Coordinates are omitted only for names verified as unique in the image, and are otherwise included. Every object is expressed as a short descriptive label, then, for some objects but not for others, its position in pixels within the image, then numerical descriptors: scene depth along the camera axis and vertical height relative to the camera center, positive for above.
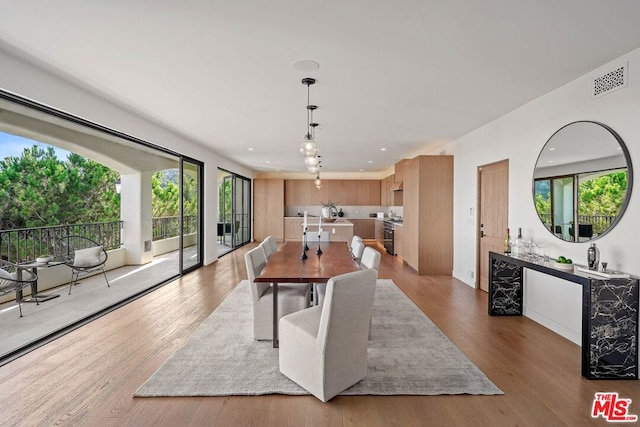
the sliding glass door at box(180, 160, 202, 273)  6.44 +0.17
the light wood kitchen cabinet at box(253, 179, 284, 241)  11.35 +0.09
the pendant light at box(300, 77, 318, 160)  3.63 +0.72
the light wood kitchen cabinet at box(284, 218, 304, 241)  11.23 -0.65
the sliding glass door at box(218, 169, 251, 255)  8.67 +0.01
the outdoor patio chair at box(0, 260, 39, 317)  3.69 -0.86
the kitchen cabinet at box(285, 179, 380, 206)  11.58 +0.70
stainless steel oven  8.69 -0.73
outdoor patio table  4.27 -1.02
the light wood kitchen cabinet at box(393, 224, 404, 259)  7.40 -0.71
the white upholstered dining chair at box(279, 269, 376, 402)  2.09 -0.89
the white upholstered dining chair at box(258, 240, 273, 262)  4.24 -0.52
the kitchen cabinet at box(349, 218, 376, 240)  11.48 -0.62
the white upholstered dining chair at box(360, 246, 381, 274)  3.07 -0.49
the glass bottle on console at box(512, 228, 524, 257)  3.68 -0.40
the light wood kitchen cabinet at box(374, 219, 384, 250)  10.58 -0.73
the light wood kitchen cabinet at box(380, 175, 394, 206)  9.87 +0.65
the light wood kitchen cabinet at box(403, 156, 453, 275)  6.05 -0.08
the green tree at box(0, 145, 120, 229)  5.12 +0.37
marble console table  2.46 -0.90
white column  6.95 -0.10
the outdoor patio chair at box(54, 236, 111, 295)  5.09 -0.76
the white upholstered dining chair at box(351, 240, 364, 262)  4.07 -0.51
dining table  2.68 -0.54
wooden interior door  4.50 +0.00
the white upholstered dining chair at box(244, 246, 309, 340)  3.08 -0.92
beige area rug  2.29 -1.26
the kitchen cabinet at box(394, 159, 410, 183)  7.68 +1.03
